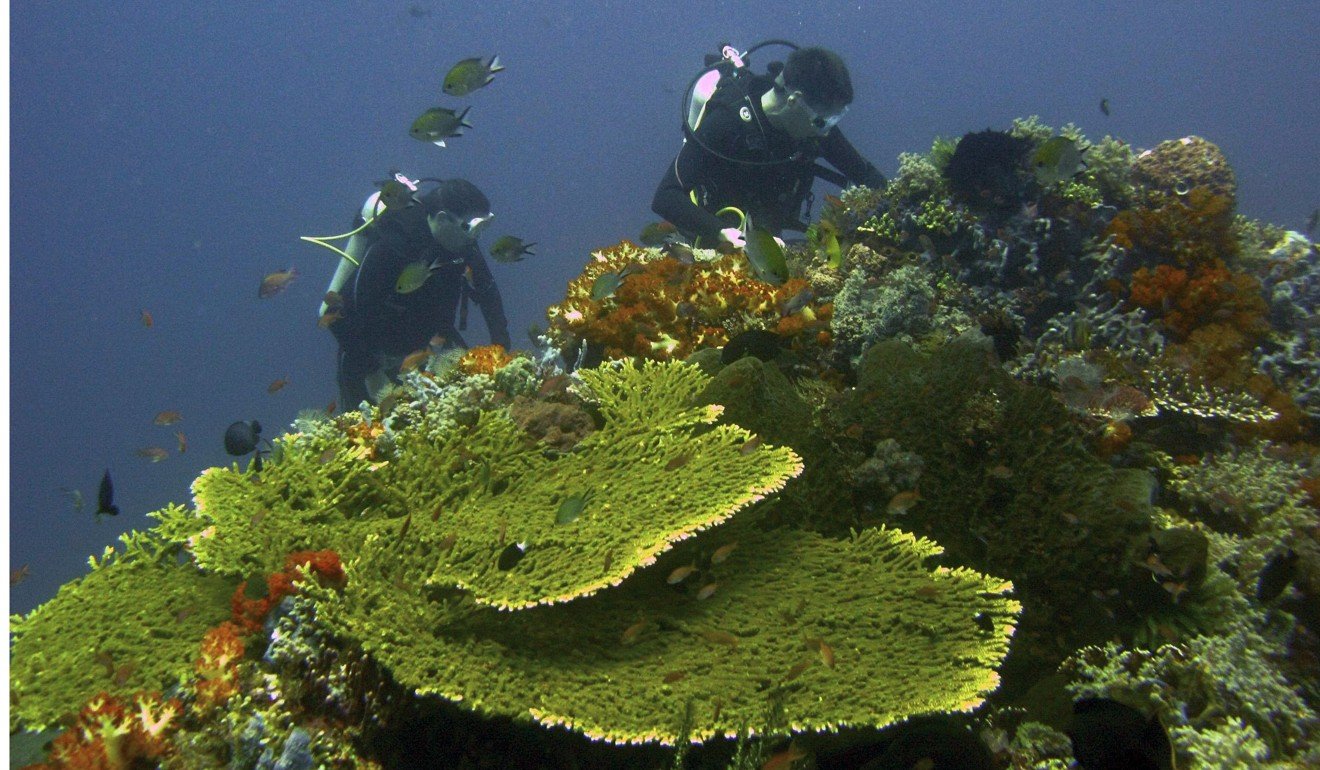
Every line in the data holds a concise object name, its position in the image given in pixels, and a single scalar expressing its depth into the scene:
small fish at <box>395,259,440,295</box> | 7.46
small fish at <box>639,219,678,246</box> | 7.20
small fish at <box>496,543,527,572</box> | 2.99
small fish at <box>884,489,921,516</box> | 3.46
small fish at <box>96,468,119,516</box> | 5.65
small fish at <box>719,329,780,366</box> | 4.82
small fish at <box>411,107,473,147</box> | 7.20
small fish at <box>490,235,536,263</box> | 7.74
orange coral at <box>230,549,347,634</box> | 3.10
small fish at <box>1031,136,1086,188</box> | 5.67
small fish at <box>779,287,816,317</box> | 5.58
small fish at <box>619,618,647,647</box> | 2.80
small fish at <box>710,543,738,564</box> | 3.09
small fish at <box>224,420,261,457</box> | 6.61
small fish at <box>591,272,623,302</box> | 5.68
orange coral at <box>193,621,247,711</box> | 2.88
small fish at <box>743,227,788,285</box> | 4.39
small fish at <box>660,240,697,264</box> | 6.57
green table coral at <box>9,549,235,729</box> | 3.10
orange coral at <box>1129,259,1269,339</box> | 5.98
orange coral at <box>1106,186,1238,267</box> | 6.49
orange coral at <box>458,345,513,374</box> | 5.76
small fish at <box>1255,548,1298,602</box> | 3.70
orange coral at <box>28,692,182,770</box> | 2.65
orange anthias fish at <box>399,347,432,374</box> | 6.72
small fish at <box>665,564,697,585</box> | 3.07
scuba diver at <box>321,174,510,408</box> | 10.23
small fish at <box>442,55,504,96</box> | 7.06
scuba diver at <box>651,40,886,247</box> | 8.72
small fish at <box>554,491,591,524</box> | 3.12
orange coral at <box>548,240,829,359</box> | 5.80
